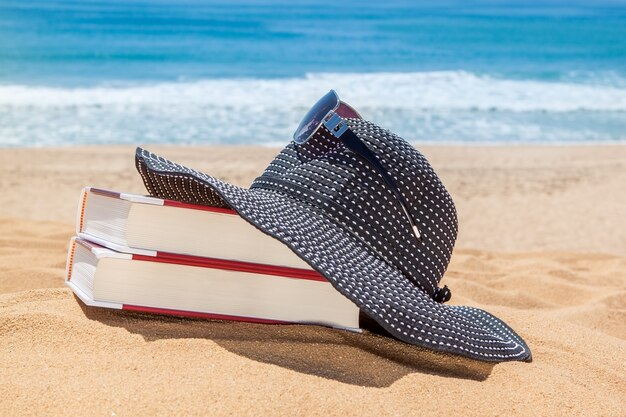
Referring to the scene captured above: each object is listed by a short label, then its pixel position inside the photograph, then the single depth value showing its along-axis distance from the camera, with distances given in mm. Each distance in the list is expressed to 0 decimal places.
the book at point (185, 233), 1031
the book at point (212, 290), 1042
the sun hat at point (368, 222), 998
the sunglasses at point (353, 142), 1087
